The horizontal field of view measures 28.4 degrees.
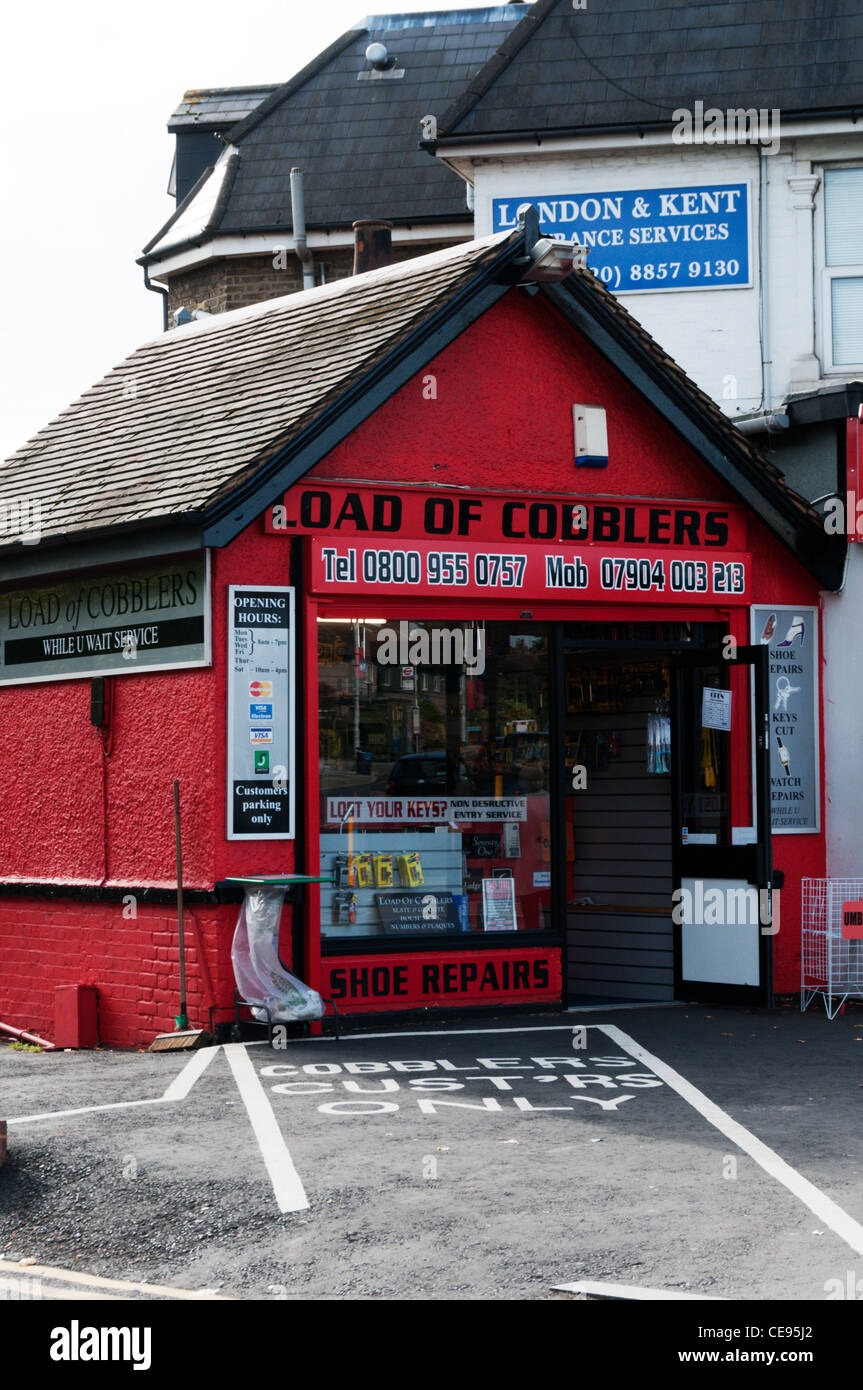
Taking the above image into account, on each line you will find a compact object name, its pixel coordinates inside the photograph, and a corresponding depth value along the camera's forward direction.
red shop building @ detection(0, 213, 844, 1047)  10.94
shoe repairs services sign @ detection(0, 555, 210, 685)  10.99
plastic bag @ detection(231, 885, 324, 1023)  10.47
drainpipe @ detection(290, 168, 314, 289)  22.48
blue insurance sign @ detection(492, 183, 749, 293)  15.48
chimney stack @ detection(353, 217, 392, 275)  15.41
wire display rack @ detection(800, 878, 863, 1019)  12.53
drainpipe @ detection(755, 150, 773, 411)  15.25
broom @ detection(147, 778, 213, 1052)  10.55
